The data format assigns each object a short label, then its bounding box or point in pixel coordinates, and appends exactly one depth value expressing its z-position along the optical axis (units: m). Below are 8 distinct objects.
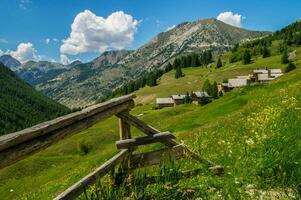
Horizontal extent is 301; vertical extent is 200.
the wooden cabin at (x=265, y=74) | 182.25
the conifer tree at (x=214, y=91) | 176.75
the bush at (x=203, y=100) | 154.48
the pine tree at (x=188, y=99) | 188.00
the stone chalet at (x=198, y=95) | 173.01
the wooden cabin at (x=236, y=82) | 188.25
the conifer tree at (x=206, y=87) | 188.88
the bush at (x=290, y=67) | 172.12
